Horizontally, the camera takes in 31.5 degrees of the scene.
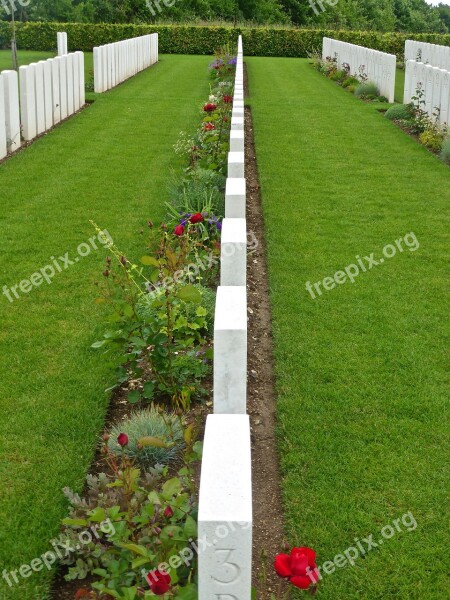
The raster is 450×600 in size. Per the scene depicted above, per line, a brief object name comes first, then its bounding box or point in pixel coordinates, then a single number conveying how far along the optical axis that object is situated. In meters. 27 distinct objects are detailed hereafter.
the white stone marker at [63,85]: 12.62
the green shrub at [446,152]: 10.64
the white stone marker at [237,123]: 7.19
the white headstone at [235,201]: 4.62
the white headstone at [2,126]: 9.66
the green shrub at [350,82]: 19.09
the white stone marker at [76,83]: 13.57
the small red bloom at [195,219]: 5.18
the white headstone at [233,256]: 3.73
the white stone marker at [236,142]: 6.58
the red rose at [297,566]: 2.21
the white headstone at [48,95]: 11.63
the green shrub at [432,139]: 11.43
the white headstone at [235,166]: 5.80
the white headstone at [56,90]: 12.10
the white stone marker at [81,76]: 13.80
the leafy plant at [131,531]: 2.65
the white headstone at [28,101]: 10.57
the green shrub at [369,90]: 17.33
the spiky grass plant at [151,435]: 3.59
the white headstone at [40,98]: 11.11
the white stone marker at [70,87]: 13.11
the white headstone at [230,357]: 2.95
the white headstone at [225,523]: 1.94
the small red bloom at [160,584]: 2.22
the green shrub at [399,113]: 13.95
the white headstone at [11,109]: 9.78
